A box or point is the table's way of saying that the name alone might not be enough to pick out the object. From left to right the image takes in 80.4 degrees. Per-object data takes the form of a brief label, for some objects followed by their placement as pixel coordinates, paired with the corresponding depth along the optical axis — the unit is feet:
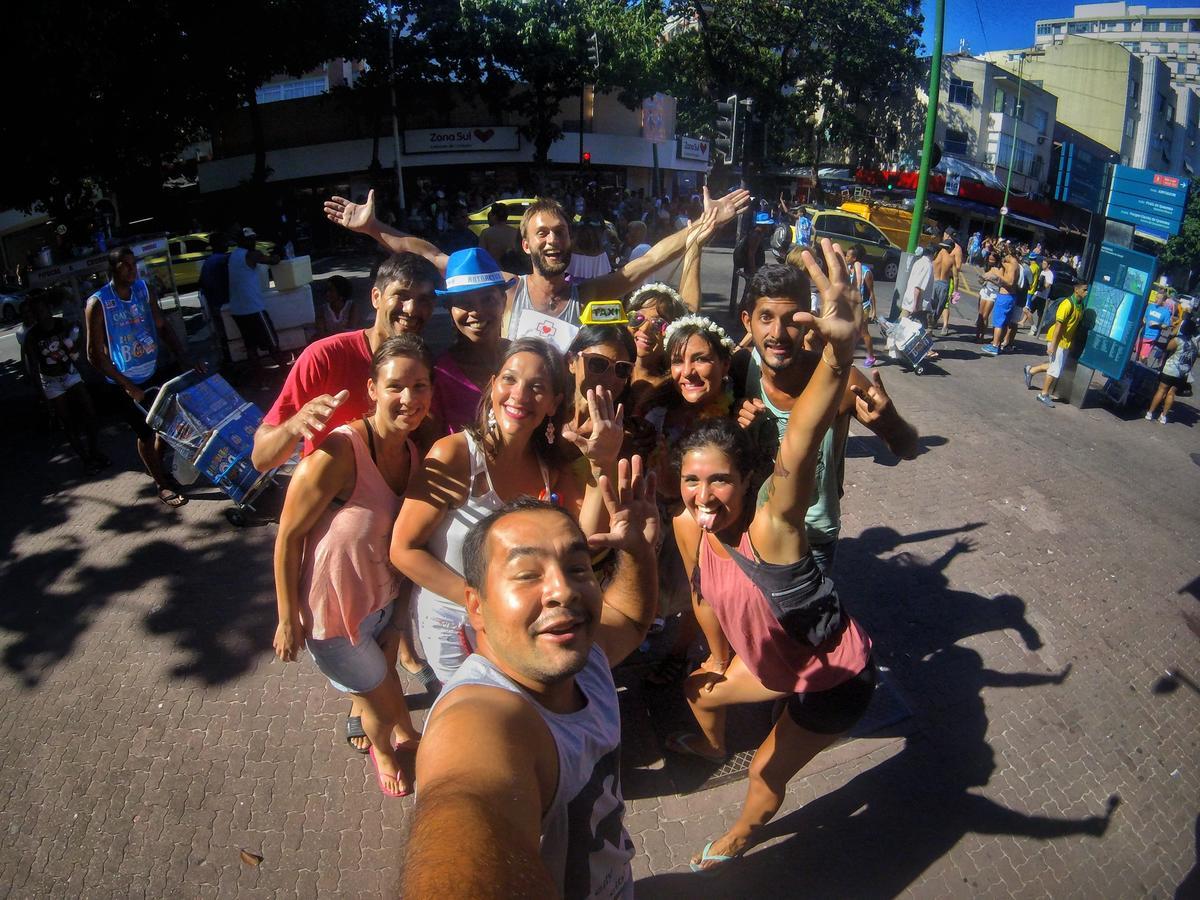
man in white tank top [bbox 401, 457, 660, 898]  3.51
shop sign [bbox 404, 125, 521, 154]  95.20
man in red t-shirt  9.22
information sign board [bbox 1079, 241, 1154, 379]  27.53
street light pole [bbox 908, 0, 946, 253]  36.86
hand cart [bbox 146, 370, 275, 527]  15.87
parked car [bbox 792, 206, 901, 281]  63.87
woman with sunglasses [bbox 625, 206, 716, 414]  10.33
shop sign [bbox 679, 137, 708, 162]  94.55
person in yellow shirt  29.53
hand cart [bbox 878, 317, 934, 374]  31.40
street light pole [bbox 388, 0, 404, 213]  71.66
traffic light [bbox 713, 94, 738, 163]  26.37
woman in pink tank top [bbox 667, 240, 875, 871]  6.82
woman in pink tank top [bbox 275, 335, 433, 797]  7.82
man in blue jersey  16.49
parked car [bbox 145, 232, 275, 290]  51.12
